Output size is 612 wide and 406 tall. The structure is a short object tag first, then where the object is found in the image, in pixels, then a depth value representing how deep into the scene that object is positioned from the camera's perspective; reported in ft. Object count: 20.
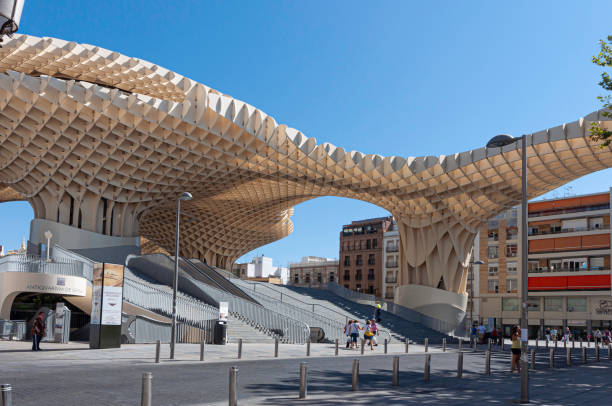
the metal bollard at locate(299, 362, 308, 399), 43.93
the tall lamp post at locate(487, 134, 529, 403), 46.24
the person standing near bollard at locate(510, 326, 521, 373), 71.63
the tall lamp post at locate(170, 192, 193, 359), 72.55
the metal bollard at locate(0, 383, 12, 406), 25.16
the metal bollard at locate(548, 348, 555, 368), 81.10
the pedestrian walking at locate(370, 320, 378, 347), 108.78
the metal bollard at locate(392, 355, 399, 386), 54.44
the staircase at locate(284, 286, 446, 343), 144.29
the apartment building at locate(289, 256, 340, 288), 419.74
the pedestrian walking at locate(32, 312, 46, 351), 80.18
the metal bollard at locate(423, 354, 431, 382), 57.62
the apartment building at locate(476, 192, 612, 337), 231.91
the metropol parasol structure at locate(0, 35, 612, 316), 131.34
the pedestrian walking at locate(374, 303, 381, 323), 139.44
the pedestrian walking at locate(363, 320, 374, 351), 105.29
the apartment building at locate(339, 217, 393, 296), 357.82
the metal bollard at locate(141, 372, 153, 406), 30.78
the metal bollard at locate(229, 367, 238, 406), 37.42
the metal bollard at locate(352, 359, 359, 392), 49.39
